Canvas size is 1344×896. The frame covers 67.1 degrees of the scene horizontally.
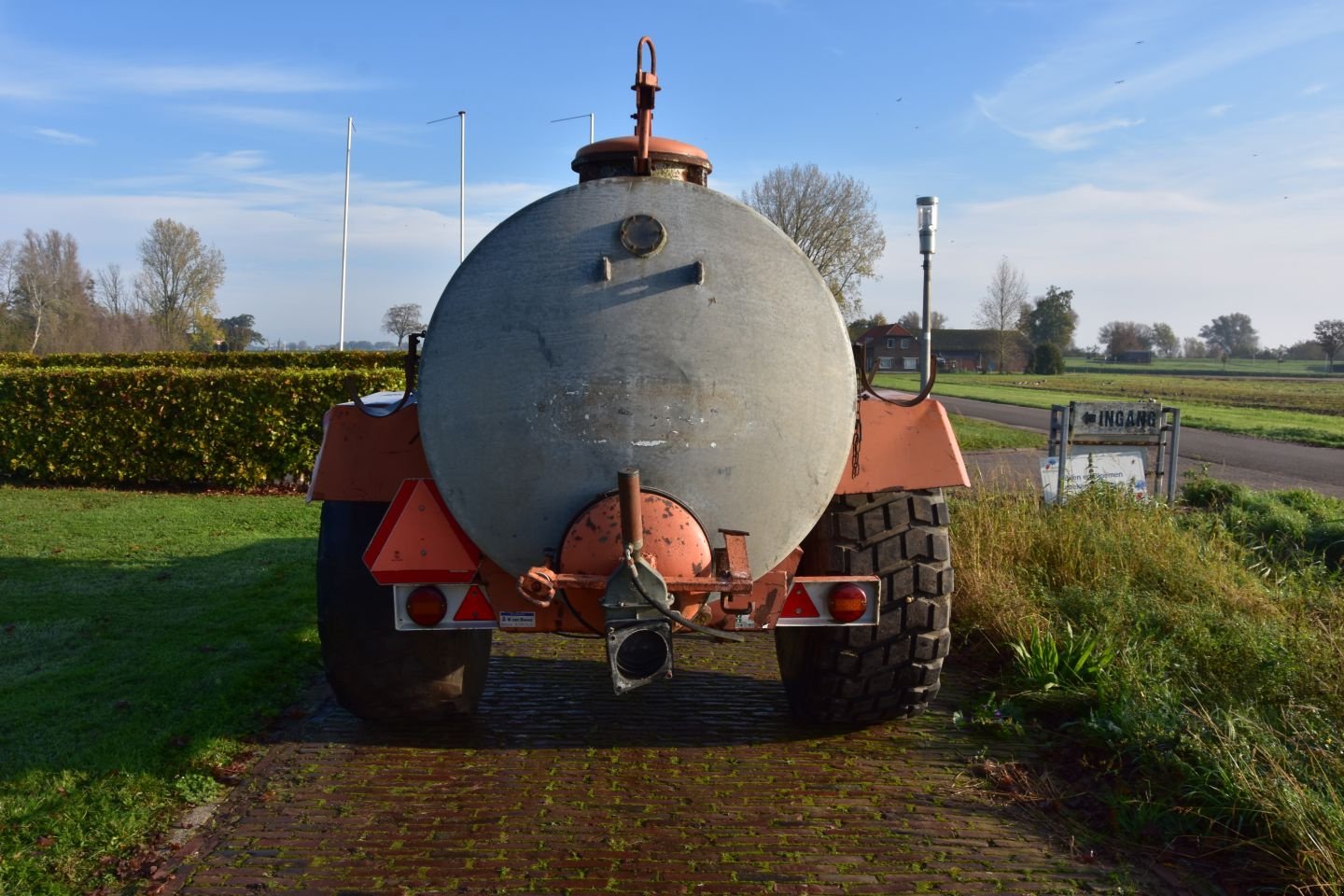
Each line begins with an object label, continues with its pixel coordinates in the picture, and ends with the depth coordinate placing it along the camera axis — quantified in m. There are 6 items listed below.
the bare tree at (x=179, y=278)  69.12
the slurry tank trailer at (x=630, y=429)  3.27
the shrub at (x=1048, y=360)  75.19
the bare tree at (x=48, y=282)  62.22
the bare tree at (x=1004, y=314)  87.81
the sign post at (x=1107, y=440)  9.18
